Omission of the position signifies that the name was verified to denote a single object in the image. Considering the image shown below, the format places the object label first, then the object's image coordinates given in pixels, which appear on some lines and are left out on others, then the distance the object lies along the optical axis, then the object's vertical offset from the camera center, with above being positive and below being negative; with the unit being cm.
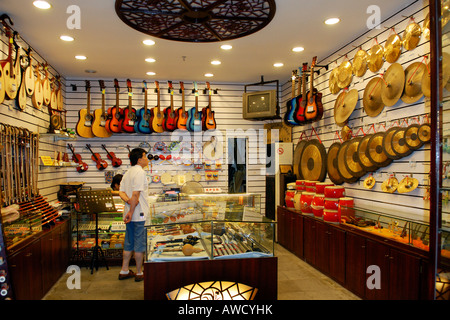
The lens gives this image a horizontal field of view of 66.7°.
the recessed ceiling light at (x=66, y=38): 461 +165
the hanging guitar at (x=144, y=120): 658 +75
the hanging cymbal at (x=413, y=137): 343 +21
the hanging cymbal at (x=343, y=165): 469 -10
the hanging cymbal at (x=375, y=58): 409 +122
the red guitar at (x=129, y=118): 645 +78
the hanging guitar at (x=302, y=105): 534 +84
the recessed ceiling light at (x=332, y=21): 407 +165
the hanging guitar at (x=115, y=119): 647 +76
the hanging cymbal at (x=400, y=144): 358 +15
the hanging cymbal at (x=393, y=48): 377 +123
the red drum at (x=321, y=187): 496 -42
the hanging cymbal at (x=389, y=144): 375 +15
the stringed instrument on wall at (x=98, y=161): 677 -4
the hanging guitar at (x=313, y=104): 512 +81
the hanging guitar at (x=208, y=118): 679 +81
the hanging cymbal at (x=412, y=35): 349 +127
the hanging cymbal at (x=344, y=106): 462 +73
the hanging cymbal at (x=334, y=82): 511 +116
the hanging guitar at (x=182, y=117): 672 +82
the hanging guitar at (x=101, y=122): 654 +72
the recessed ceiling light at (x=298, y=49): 511 +164
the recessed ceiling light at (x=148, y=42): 475 +164
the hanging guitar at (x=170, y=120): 662 +75
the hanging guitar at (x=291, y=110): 557 +80
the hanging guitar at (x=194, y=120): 673 +76
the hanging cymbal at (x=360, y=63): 442 +125
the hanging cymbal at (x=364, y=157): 418 +1
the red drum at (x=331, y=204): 451 -61
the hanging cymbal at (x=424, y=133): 330 +24
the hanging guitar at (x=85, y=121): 654 +73
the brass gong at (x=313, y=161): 550 -5
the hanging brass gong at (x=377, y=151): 393 +8
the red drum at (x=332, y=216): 444 -77
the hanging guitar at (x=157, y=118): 664 +79
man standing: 428 -60
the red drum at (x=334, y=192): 458 -46
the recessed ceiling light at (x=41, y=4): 358 +164
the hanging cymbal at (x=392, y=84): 368 +81
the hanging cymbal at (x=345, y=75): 473 +117
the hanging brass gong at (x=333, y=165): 502 -11
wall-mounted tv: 618 +98
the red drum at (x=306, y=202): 522 -67
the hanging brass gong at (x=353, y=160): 445 -3
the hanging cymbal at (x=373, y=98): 409 +73
